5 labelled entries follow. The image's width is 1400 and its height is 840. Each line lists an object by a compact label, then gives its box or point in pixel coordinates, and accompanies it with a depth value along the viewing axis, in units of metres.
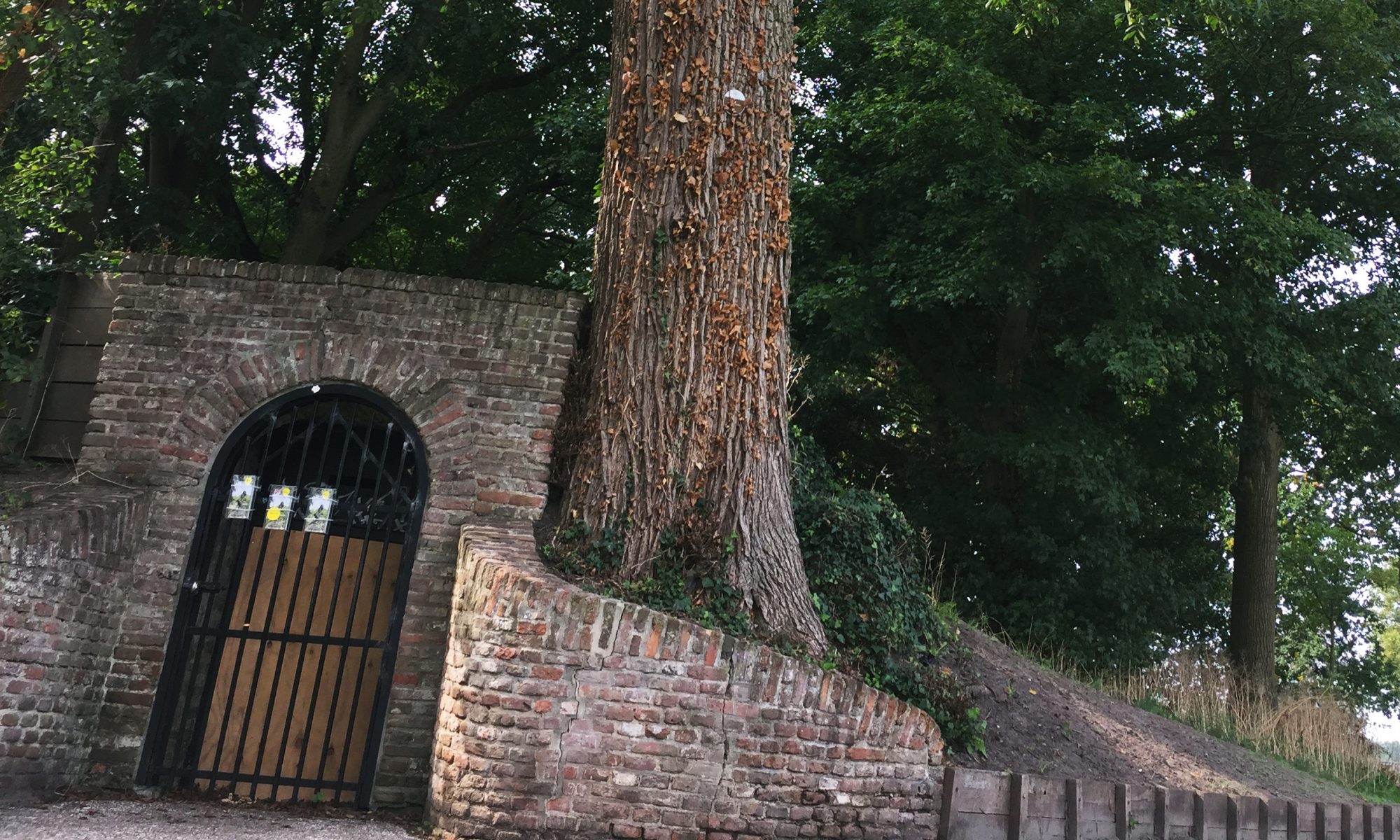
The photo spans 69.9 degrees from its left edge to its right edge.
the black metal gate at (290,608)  6.27
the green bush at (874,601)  6.50
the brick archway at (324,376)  6.27
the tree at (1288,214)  11.89
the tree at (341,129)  10.97
